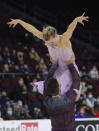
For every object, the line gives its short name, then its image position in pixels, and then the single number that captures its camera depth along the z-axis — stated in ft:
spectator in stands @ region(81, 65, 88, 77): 49.94
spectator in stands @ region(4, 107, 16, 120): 34.34
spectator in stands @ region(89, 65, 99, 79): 49.35
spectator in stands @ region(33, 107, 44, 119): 36.00
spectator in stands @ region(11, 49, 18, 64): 46.03
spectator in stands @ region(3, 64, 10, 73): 43.09
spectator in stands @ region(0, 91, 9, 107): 36.29
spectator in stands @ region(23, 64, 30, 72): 45.29
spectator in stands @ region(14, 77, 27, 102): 39.20
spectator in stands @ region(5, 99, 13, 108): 36.14
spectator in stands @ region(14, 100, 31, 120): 35.83
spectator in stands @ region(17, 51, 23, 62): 47.70
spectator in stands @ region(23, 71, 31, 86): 42.60
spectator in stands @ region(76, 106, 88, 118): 30.98
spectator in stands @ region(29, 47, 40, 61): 51.55
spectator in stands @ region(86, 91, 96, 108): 41.01
